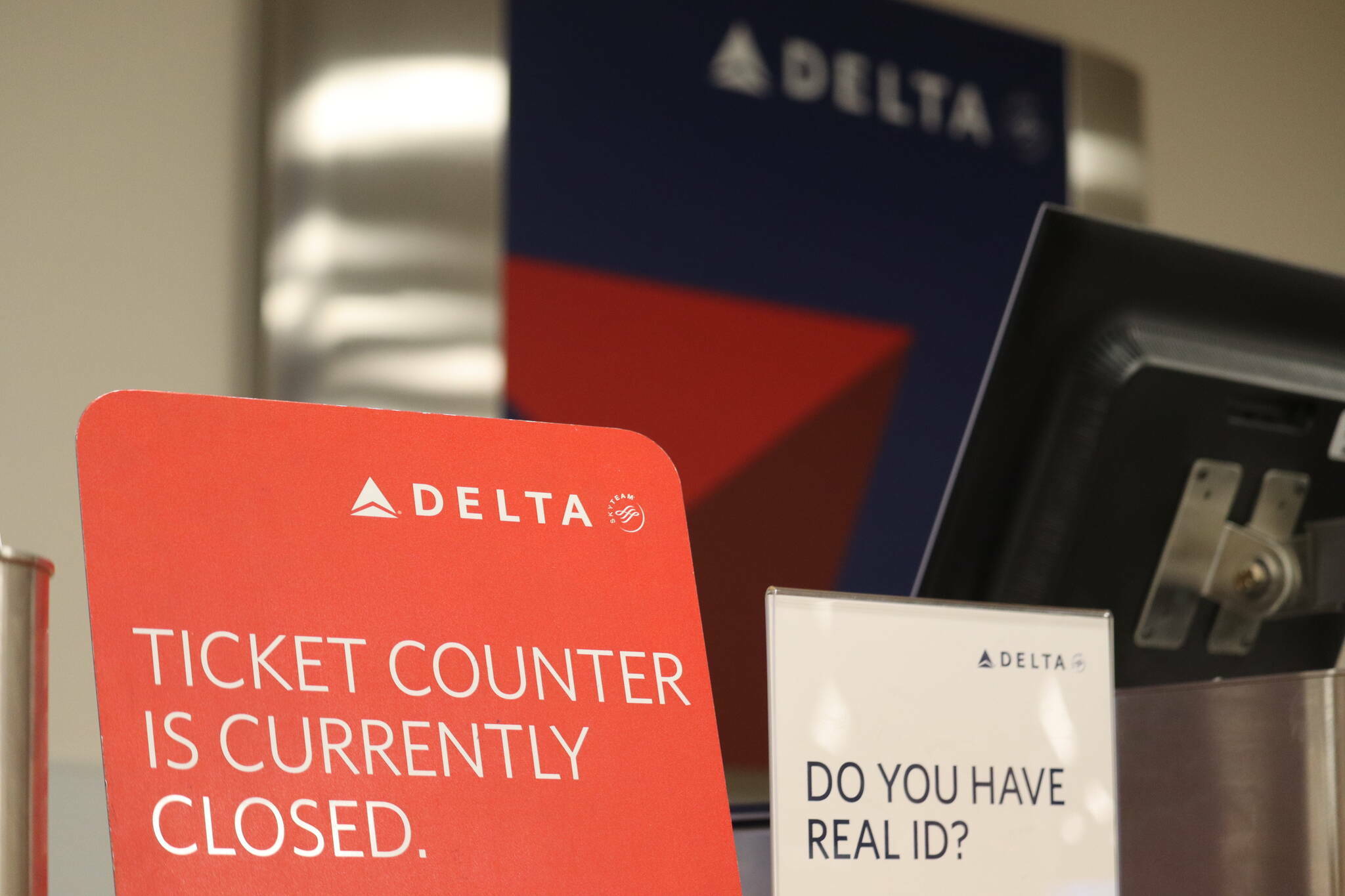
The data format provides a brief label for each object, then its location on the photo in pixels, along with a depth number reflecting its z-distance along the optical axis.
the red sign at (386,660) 1.15
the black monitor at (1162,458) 1.49
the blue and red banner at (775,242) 2.66
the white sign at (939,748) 1.22
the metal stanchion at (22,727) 1.08
